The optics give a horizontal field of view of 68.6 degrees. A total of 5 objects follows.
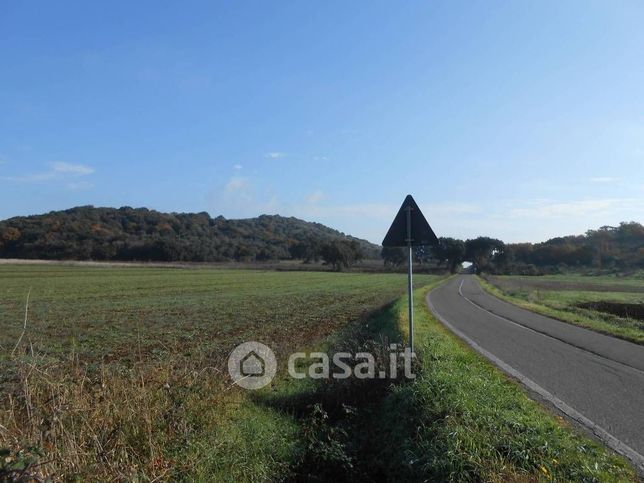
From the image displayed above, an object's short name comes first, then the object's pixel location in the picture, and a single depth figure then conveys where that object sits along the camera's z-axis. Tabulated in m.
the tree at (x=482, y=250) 132.75
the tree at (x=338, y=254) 124.25
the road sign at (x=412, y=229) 8.61
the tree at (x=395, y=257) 140.75
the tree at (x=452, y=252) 131.12
